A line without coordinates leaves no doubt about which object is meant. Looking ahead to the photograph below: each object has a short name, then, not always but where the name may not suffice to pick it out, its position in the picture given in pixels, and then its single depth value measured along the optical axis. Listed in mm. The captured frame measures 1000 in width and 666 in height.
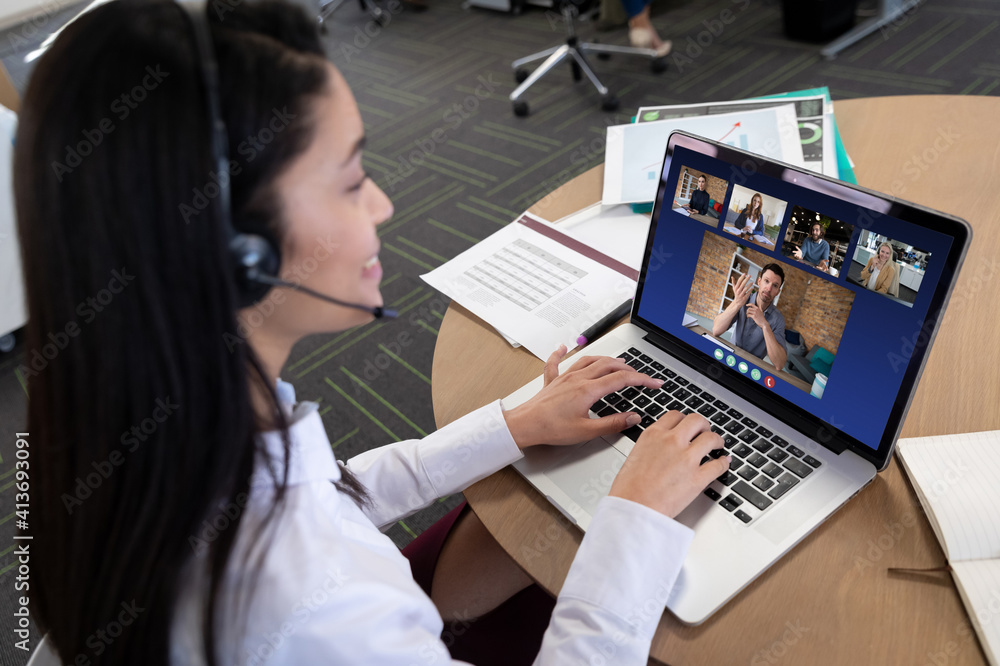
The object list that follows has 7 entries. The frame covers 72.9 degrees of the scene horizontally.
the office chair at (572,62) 3076
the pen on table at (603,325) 971
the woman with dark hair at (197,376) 502
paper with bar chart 1189
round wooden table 612
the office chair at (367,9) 4469
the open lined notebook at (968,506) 601
